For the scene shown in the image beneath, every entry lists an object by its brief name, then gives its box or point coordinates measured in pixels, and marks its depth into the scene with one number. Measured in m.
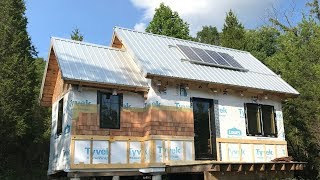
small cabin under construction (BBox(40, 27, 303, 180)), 9.63
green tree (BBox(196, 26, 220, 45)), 51.34
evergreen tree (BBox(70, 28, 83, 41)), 24.56
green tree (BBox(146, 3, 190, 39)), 30.07
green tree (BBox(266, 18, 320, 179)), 14.17
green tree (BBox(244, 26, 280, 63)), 37.31
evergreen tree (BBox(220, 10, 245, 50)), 26.38
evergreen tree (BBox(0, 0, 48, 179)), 20.18
